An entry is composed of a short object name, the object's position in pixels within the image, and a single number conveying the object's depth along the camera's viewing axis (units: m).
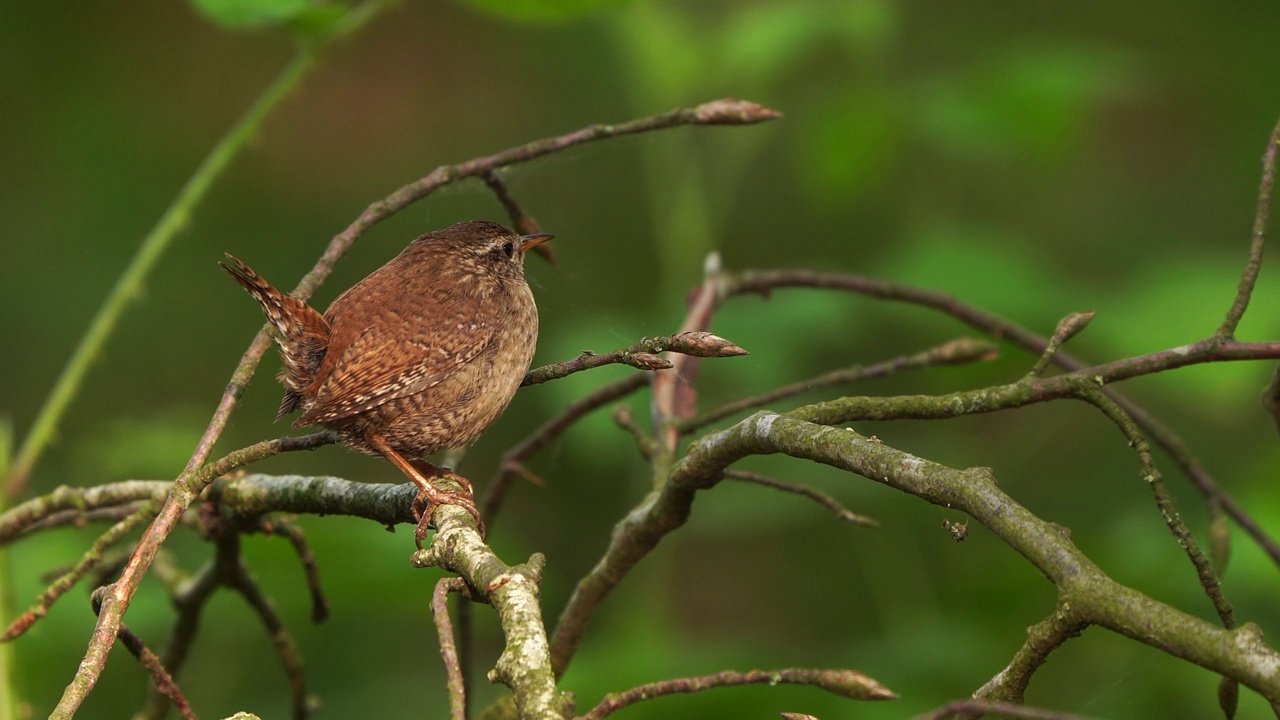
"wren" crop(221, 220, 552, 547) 5.00
